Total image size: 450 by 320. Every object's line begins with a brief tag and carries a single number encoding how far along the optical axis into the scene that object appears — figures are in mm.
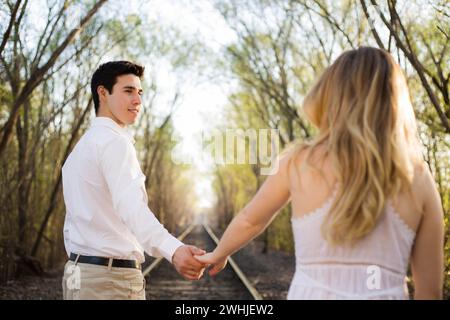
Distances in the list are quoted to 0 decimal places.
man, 3092
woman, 2115
